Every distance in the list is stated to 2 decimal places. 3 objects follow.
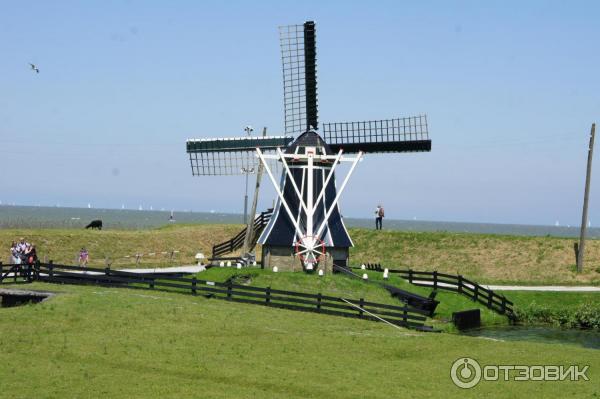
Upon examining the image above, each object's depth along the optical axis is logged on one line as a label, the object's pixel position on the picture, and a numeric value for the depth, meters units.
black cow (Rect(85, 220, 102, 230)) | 80.03
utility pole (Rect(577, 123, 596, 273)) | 58.84
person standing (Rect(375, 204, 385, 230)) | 75.06
